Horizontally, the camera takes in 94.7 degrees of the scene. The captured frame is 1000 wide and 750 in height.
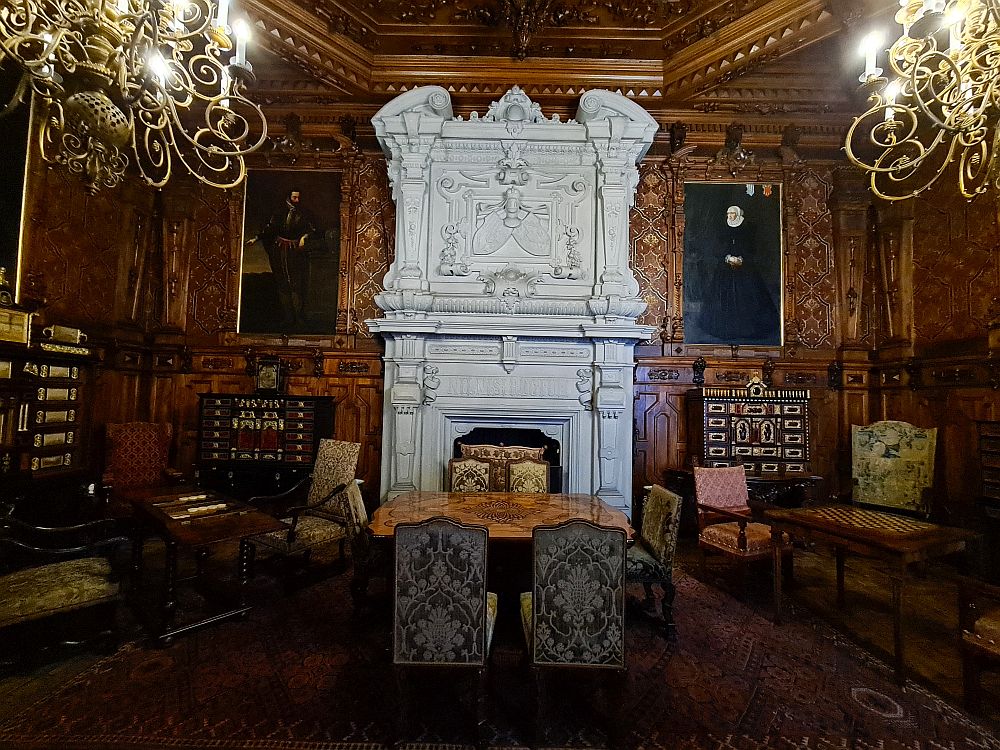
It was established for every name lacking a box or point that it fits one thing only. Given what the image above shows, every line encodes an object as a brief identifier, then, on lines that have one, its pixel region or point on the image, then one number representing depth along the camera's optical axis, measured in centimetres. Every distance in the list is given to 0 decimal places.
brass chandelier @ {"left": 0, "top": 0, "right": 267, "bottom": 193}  225
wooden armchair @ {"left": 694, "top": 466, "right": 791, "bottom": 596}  363
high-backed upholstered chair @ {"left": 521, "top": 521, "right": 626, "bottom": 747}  207
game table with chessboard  262
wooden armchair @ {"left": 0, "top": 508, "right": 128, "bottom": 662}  255
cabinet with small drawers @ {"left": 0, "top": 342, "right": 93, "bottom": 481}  399
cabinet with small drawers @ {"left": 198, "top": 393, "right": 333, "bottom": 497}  532
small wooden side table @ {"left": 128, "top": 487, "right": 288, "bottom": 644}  291
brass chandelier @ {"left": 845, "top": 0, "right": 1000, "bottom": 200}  250
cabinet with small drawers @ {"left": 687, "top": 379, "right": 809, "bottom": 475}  528
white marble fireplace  516
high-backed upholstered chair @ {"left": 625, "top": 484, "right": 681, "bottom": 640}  304
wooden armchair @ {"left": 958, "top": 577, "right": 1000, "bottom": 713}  229
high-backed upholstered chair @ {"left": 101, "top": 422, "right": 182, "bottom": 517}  495
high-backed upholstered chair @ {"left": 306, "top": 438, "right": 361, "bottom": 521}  425
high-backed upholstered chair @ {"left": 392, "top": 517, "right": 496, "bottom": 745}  206
